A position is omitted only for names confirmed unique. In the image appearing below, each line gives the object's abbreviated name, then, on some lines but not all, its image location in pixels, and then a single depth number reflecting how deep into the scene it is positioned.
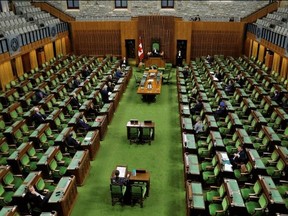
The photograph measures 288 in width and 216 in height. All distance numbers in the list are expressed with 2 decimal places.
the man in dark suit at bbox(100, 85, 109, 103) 15.36
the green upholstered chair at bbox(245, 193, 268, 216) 7.81
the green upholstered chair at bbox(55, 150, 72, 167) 10.06
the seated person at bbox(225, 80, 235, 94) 16.67
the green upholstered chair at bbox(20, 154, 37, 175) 9.88
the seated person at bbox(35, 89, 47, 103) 15.12
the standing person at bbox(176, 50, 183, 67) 24.44
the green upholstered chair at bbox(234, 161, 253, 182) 9.35
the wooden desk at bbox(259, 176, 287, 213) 7.70
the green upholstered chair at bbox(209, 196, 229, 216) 7.69
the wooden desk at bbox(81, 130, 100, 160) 10.84
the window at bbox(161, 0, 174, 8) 26.04
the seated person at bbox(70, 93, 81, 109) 14.63
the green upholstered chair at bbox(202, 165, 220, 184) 9.27
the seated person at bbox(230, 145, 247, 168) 9.78
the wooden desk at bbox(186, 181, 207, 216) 7.61
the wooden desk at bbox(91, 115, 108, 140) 12.23
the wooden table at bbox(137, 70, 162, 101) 16.25
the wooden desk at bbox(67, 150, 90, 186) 9.39
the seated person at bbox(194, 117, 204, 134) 11.94
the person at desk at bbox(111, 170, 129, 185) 8.53
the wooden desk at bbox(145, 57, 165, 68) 22.83
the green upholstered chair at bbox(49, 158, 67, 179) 9.61
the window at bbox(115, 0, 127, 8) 26.44
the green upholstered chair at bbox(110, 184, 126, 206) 8.50
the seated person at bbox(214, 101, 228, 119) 13.55
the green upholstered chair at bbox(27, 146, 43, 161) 10.33
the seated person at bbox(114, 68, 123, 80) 19.02
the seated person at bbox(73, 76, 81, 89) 17.45
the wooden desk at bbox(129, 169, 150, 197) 8.91
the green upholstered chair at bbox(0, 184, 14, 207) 8.34
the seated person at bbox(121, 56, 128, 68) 23.22
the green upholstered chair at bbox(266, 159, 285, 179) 9.53
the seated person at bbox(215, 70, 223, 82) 18.62
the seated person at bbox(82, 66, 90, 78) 19.48
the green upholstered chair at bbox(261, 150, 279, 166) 10.03
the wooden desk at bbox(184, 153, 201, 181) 9.12
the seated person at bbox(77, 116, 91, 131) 12.28
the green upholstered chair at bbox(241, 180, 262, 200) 8.42
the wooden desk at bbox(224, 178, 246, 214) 7.52
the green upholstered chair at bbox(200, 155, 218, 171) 9.68
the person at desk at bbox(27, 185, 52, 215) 8.09
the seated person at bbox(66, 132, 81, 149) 10.96
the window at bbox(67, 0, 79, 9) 26.75
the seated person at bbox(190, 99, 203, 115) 14.09
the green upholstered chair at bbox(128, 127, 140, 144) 12.37
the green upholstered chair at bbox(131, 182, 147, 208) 8.55
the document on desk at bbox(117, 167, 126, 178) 8.84
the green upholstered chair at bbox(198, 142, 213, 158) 10.61
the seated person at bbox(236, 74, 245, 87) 17.77
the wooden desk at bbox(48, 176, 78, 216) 7.93
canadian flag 22.92
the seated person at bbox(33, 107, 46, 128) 12.77
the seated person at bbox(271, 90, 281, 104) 14.88
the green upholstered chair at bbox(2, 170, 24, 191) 8.89
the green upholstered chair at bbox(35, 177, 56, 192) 8.66
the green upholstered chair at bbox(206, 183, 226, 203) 8.24
